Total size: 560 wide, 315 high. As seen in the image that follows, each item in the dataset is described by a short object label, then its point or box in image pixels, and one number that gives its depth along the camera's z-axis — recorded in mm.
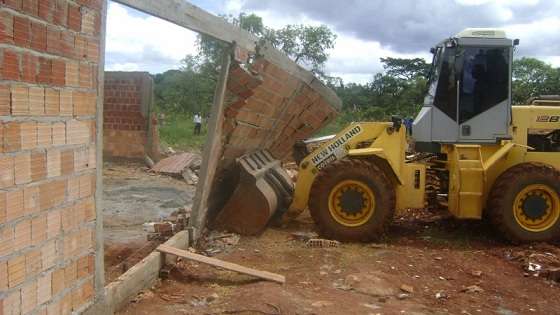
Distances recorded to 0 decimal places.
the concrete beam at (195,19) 4836
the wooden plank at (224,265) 6047
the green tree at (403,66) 33469
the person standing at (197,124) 25373
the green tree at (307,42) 35750
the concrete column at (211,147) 6938
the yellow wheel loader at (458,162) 7848
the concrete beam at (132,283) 4516
